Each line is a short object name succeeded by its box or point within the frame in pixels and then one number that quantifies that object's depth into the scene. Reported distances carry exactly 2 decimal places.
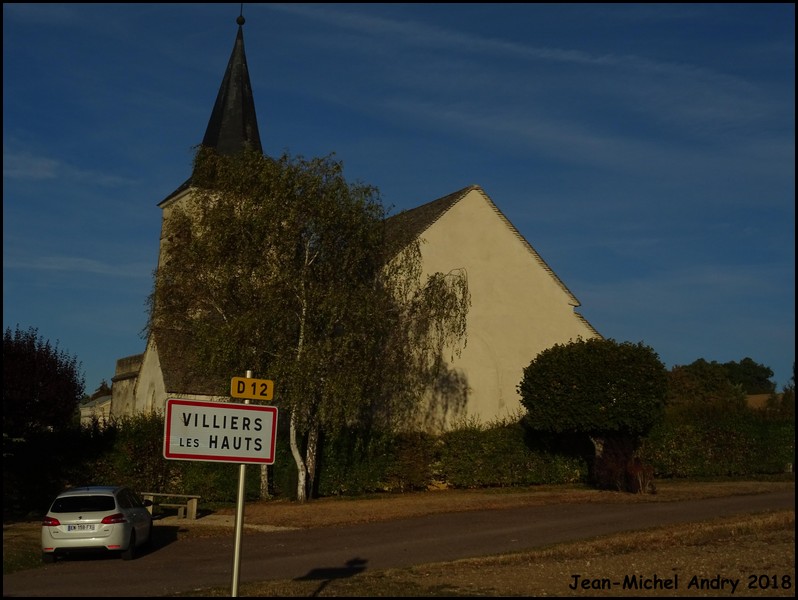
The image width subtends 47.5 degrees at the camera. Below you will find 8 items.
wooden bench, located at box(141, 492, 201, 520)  23.39
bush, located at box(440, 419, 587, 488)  29.92
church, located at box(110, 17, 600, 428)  34.19
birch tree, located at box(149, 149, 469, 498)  24.94
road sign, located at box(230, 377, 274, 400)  9.21
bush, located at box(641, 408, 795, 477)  32.88
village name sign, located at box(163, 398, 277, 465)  8.88
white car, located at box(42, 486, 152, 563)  16.20
